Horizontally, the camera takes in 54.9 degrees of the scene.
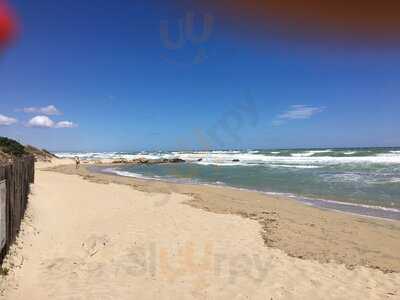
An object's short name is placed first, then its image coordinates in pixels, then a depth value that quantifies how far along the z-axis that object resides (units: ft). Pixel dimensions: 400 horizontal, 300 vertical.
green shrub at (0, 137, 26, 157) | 90.84
